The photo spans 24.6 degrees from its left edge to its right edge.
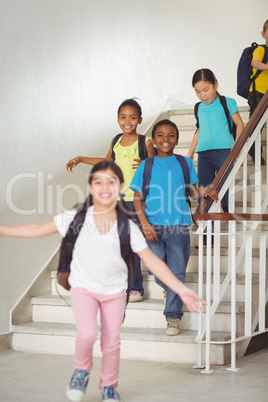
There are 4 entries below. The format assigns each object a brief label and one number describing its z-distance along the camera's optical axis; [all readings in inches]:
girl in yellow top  163.6
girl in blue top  175.0
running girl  106.7
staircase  150.9
